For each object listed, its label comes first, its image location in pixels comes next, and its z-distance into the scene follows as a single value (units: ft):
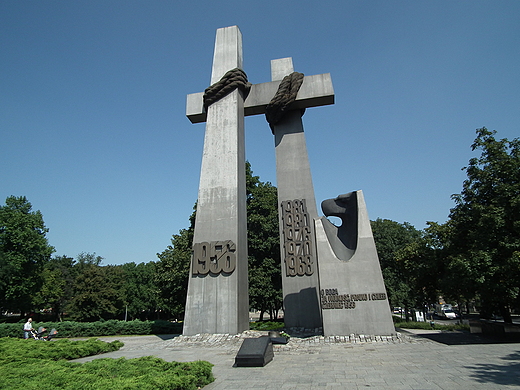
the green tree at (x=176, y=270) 74.26
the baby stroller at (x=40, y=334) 48.65
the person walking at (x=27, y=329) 46.85
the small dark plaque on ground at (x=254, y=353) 25.11
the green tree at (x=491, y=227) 39.09
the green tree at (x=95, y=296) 121.70
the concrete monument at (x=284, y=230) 39.42
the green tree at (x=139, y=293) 146.92
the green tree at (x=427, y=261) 51.80
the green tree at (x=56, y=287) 128.47
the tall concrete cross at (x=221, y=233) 43.57
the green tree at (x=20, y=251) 89.37
